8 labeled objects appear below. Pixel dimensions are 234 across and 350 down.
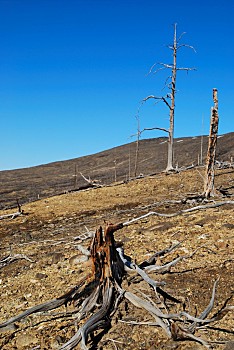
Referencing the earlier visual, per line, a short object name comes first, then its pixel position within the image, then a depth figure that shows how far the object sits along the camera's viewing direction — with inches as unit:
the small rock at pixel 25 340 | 153.4
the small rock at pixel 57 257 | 247.4
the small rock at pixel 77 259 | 233.1
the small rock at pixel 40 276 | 221.7
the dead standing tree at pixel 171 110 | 716.7
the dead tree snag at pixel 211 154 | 392.2
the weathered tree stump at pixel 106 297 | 145.3
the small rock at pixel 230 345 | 129.9
